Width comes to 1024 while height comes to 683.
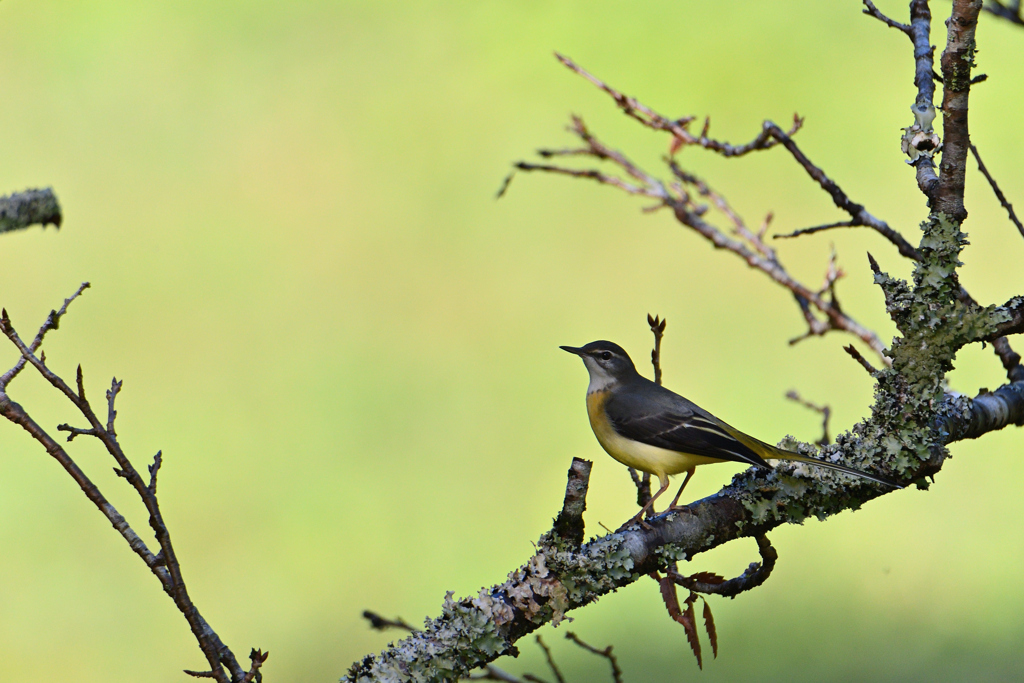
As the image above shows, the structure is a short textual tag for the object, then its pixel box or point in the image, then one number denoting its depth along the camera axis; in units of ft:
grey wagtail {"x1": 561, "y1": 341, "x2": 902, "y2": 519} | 17.78
